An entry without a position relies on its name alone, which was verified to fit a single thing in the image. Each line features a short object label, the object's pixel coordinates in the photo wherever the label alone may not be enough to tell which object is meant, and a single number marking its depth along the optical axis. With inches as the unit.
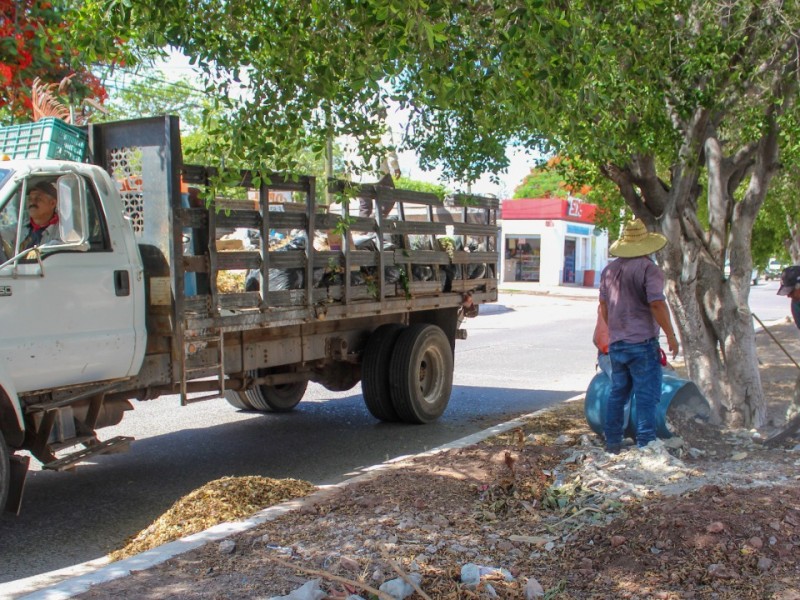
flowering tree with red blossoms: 291.6
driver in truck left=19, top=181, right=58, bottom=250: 213.4
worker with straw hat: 234.5
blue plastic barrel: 249.3
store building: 1825.8
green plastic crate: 231.6
